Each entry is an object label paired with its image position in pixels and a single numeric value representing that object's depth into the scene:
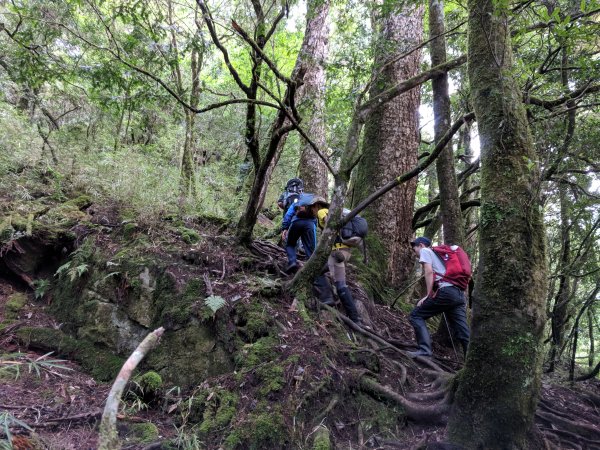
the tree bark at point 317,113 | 9.24
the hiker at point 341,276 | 5.76
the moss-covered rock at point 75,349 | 4.51
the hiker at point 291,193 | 6.71
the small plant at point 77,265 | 5.23
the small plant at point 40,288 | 5.48
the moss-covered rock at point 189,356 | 4.17
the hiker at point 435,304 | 5.48
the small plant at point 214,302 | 4.45
